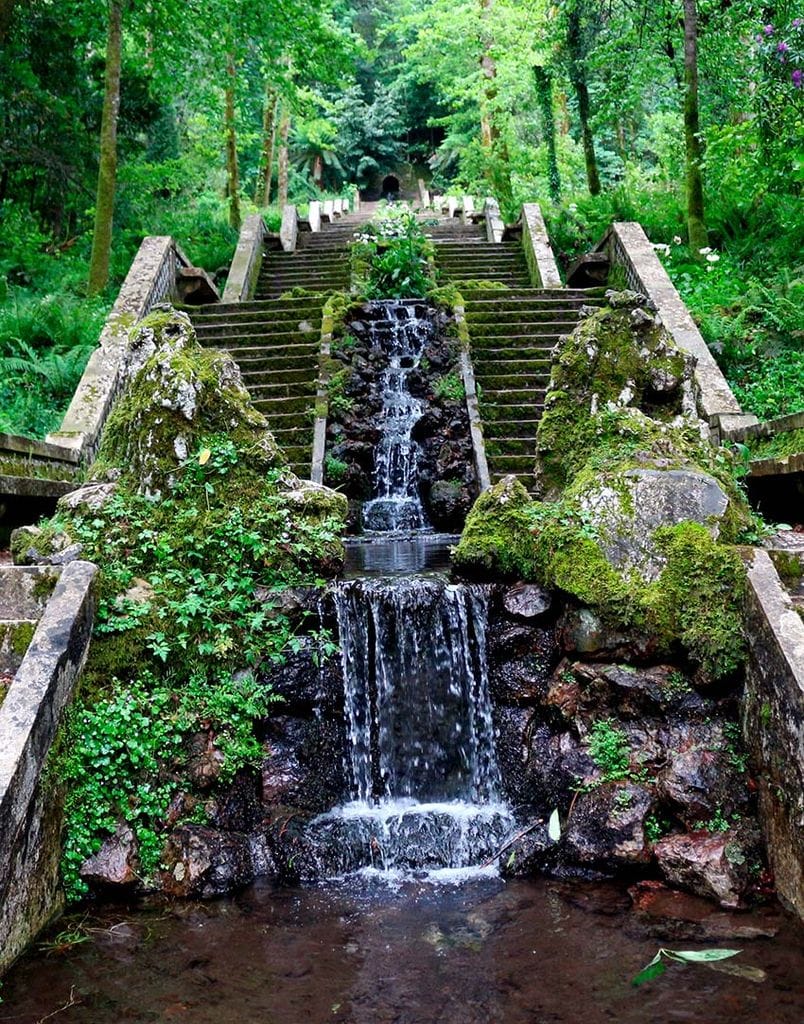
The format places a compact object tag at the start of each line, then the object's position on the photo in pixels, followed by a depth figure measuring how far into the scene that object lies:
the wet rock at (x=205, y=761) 5.20
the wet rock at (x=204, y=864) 4.78
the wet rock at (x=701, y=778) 4.96
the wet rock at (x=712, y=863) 4.55
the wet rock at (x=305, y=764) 5.57
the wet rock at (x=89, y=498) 5.97
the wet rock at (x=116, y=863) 4.71
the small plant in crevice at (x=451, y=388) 10.81
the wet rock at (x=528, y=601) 5.95
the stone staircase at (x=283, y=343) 10.54
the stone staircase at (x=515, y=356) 10.24
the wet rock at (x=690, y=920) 4.18
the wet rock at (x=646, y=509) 5.68
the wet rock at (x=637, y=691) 5.36
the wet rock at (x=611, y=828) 4.92
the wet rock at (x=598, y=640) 5.48
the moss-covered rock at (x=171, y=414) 6.20
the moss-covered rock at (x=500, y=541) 6.07
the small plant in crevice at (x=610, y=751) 5.22
